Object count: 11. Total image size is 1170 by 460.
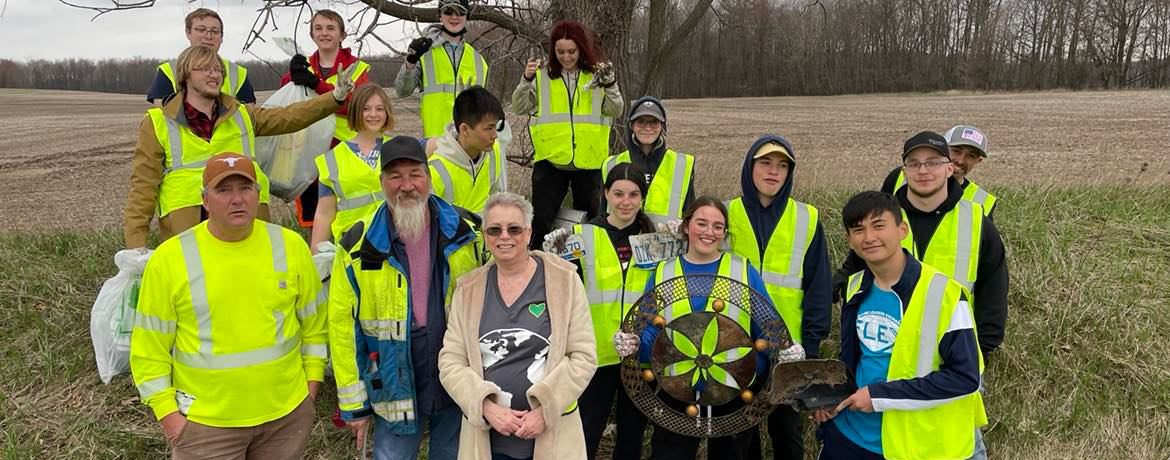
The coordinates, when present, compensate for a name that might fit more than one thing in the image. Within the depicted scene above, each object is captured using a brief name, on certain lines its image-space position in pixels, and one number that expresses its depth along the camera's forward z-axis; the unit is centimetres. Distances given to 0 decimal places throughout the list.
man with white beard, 319
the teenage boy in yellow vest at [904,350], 304
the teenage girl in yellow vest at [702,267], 353
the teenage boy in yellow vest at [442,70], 566
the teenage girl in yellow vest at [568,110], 542
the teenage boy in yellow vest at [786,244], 380
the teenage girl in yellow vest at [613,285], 378
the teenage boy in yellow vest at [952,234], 376
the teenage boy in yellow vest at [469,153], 393
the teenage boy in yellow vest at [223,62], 473
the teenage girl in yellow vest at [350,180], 425
